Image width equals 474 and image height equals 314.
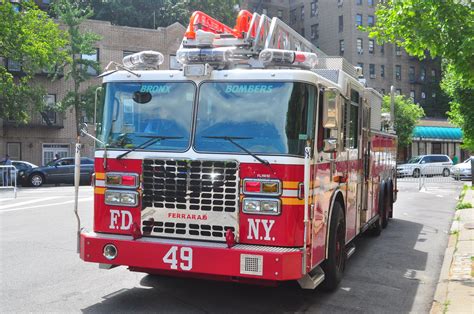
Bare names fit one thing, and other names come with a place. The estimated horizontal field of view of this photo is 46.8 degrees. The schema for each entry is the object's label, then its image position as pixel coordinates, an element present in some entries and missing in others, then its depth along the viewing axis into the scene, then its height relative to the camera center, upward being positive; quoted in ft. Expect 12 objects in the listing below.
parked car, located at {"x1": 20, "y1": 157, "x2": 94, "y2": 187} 89.97 -4.27
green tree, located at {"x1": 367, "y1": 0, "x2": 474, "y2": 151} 24.35 +5.74
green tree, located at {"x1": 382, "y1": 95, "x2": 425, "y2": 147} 160.97 +9.64
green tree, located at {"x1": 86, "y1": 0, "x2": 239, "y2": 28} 164.92 +42.23
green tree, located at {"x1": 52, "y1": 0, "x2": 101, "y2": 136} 113.19 +18.52
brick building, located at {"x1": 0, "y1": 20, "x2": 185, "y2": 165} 124.36 +7.60
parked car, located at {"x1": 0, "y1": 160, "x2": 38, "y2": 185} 90.94 -3.32
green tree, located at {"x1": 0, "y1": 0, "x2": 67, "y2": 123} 89.97 +16.87
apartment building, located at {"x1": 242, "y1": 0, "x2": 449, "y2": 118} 207.00 +40.92
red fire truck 17.54 -0.51
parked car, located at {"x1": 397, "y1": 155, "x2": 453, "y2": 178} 127.65 -3.16
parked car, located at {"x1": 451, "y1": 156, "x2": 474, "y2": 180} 109.19 -3.62
